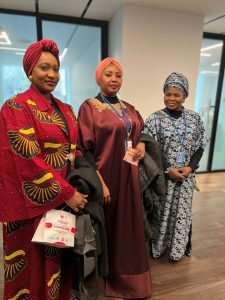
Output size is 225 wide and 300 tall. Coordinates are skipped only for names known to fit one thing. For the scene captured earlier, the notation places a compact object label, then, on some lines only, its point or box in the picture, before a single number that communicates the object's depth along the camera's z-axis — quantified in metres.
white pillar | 2.80
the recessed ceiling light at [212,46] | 3.83
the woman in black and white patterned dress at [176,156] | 1.79
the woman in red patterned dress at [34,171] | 1.06
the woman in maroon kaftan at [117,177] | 1.44
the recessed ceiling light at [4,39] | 2.96
